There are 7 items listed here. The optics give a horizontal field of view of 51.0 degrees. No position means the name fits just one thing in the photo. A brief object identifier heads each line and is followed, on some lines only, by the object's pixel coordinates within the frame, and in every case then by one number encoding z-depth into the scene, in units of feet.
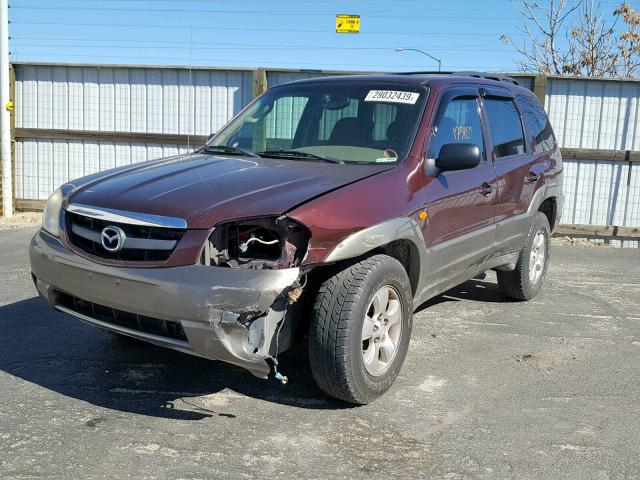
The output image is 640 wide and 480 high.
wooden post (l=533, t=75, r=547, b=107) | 32.65
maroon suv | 10.73
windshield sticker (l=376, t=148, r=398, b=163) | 13.85
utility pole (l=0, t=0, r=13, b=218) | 33.78
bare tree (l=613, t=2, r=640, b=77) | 63.67
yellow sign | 37.52
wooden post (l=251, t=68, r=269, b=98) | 33.86
